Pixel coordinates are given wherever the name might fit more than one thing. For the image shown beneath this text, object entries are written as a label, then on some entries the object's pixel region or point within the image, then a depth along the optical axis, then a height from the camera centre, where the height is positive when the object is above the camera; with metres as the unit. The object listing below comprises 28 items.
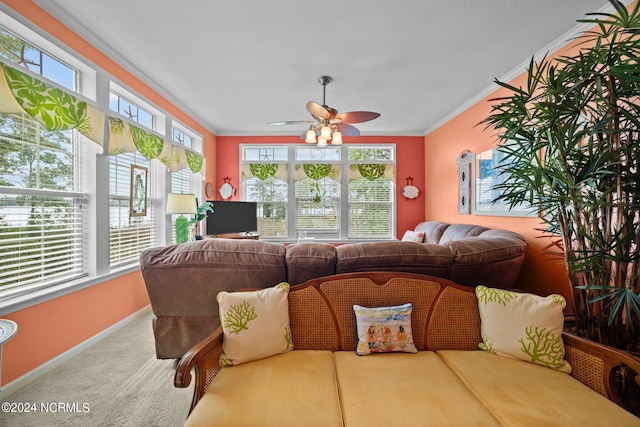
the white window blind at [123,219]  2.92 -0.11
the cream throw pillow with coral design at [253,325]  1.51 -0.62
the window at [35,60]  1.98 +1.14
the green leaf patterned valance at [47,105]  1.83 +0.76
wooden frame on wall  3.20 +0.22
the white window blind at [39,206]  1.97 +0.02
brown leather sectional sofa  1.84 -0.36
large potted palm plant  1.36 +0.18
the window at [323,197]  5.67 +0.27
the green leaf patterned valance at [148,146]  2.79 +0.75
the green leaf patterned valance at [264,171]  5.59 +0.77
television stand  4.63 -0.41
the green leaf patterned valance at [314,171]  5.58 +0.77
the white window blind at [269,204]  5.71 +0.13
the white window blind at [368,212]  5.71 -0.02
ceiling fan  3.01 +1.01
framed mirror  3.31 +0.34
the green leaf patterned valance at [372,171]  5.59 +0.78
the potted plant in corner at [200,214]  4.15 -0.07
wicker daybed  1.15 -0.81
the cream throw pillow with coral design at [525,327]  1.49 -0.62
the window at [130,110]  2.99 +1.13
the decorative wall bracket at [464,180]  3.97 +0.46
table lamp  3.57 +0.02
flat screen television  4.72 -0.13
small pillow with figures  1.61 -0.68
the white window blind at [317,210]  5.70 +0.02
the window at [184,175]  4.18 +0.56
